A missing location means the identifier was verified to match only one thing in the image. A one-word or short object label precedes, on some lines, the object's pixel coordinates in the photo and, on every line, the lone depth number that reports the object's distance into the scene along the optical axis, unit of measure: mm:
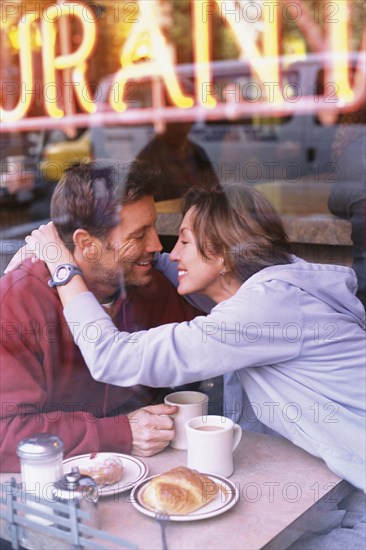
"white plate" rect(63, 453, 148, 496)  2664
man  2807
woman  2808
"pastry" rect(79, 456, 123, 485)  2692
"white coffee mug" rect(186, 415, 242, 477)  2717
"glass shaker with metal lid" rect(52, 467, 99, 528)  2589
